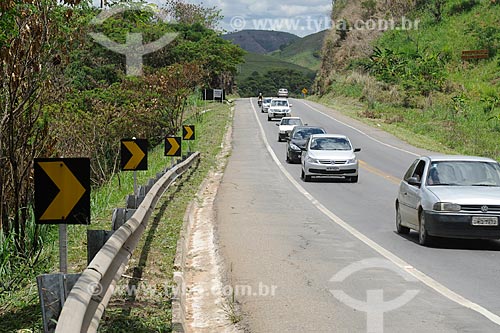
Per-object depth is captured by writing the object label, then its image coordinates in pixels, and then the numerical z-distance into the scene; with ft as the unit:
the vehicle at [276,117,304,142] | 149.69
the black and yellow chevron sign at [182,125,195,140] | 87.97
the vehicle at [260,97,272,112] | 241.45
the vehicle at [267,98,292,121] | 204.74
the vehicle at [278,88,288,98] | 347.77
